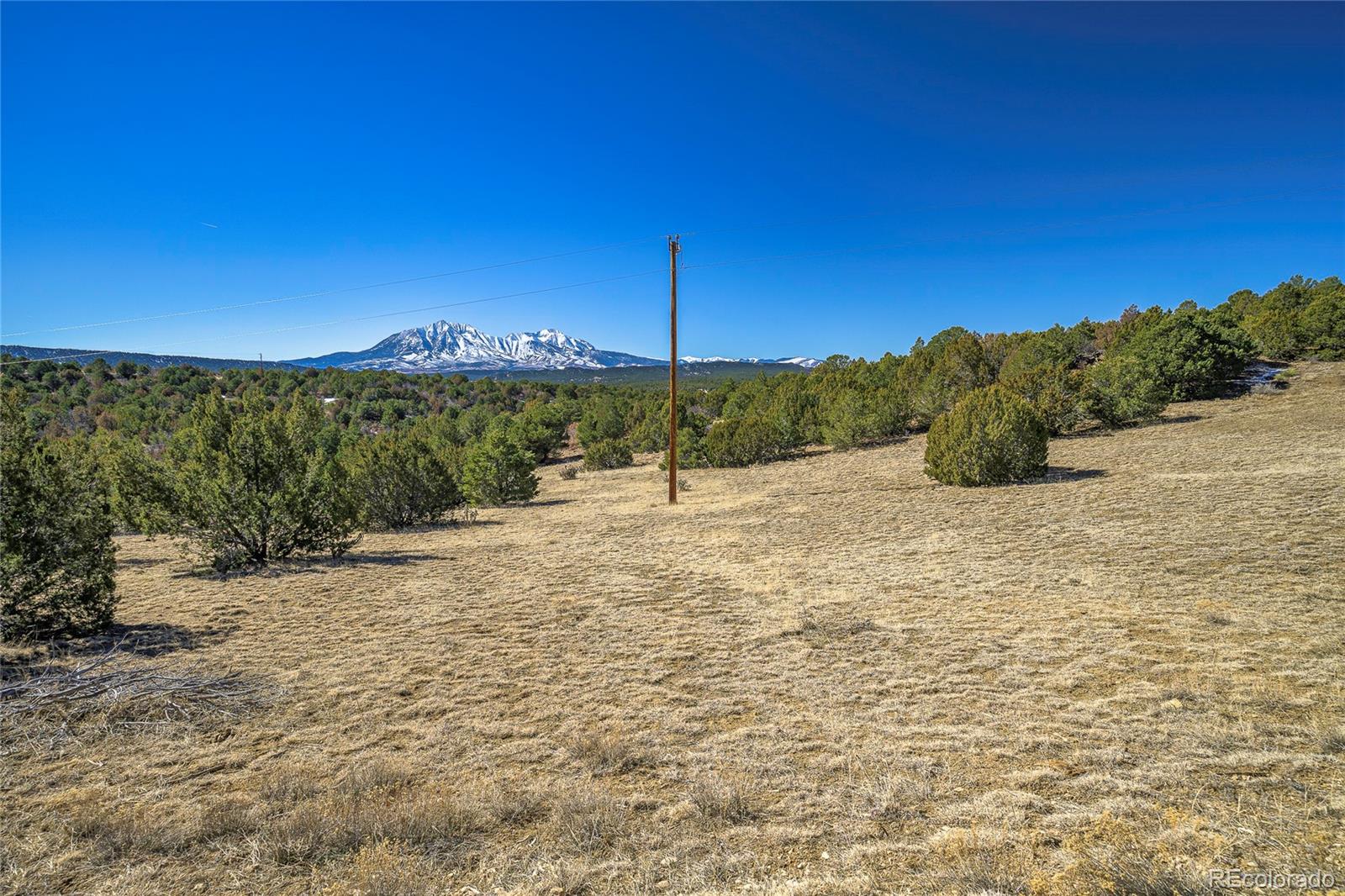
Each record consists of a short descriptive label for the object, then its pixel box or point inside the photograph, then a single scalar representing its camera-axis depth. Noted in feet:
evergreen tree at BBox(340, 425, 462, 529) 57.41
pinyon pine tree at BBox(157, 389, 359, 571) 36.09
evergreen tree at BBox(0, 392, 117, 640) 21.18
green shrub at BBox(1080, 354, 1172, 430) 80.18
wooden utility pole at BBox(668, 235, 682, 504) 64.08
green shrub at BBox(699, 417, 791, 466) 99.71
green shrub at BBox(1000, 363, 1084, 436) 82.74
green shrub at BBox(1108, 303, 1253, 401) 87.40
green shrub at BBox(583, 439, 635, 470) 116.37
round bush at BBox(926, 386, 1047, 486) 56.18
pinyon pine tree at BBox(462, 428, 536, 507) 75.97
